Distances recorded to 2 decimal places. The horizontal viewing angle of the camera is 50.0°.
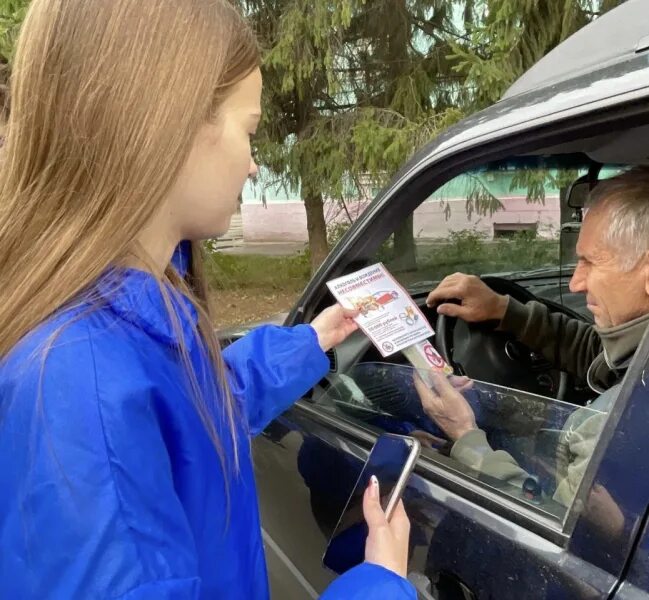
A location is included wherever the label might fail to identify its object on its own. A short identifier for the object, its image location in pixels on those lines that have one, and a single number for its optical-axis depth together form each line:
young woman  0.82
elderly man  1.43
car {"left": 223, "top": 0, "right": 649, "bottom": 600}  1.10
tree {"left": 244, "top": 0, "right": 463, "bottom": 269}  6.59
